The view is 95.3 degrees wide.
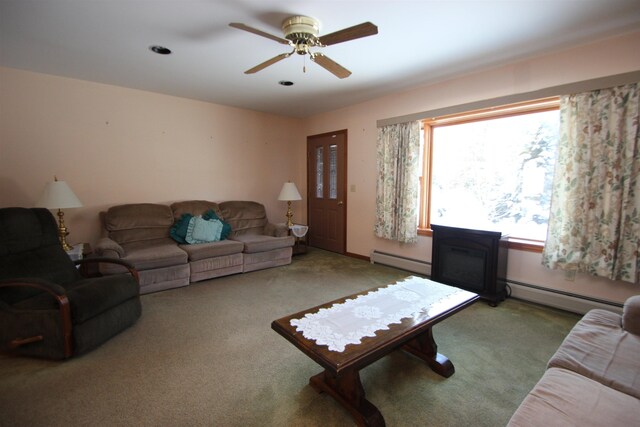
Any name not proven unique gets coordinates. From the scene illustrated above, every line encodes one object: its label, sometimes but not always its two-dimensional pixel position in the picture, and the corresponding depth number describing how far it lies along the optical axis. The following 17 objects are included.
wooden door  5.03
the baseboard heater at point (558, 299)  2.67
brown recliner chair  2.03
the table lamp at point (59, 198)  2.92
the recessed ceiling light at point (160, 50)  2.71
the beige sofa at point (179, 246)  3.30
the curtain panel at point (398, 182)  3.89
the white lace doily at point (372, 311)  1.59
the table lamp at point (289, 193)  4.79
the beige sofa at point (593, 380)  1.07
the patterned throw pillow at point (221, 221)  4.27
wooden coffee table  1.40
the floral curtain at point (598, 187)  2.46
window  3.13
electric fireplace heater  3.04
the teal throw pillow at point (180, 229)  3.95
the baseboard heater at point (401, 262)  3.91
